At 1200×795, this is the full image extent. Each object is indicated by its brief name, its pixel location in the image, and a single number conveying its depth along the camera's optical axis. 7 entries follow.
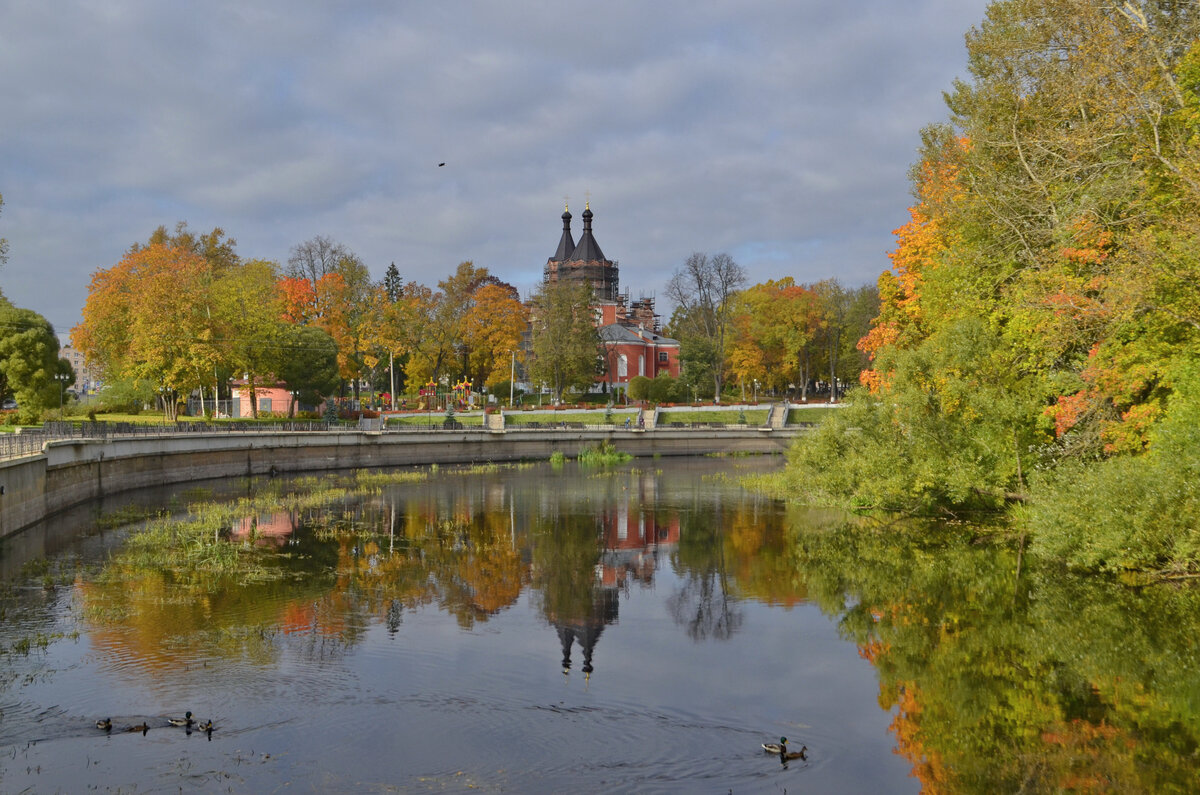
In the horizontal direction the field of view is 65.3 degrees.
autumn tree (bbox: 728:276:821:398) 89.50
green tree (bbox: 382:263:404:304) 98.69
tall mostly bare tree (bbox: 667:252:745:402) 90.56
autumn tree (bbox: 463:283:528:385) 81.88
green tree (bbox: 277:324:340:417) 59.56
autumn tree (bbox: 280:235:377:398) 70.12
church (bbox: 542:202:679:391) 98.62
